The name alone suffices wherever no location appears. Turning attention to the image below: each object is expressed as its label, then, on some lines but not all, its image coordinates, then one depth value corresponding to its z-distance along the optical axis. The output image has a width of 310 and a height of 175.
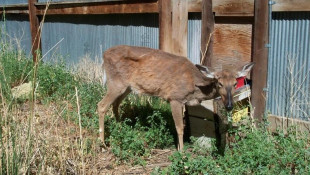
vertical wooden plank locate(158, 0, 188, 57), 6.93
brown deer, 5.79
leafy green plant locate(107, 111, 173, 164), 5.29
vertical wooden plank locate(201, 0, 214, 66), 6.38
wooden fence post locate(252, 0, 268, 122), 5.55
